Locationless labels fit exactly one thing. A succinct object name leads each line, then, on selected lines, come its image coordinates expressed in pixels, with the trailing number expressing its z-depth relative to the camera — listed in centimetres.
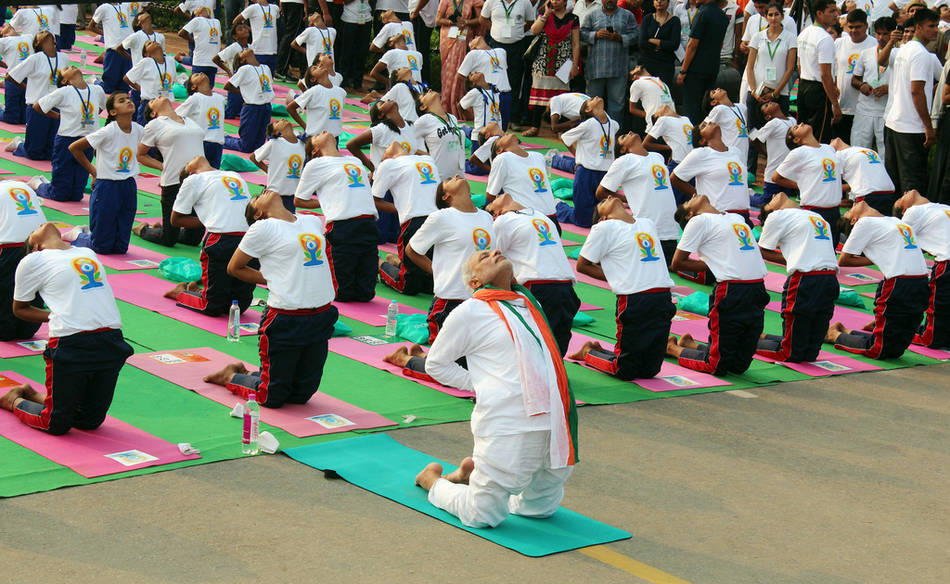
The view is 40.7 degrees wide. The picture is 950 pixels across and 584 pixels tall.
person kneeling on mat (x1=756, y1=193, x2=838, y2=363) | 1064
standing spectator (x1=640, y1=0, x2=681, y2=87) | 1800
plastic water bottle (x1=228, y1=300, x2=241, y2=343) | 1003
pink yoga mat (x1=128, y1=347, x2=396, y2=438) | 818
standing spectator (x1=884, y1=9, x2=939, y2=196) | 1502
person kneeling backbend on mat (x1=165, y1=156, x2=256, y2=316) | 1069
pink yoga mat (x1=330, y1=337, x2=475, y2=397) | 970
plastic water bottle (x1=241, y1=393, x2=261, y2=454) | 761
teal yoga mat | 649
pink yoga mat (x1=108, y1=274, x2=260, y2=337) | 1051
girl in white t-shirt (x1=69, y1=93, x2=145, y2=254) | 1227
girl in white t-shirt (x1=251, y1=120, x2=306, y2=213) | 1302
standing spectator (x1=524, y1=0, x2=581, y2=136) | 1873
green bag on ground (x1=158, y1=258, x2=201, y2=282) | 1174
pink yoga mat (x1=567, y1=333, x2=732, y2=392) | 990
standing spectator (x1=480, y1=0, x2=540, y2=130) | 1939
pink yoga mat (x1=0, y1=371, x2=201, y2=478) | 723
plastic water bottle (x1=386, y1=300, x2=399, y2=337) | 1064
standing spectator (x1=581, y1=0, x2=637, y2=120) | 1814
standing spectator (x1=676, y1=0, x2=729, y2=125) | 1730
